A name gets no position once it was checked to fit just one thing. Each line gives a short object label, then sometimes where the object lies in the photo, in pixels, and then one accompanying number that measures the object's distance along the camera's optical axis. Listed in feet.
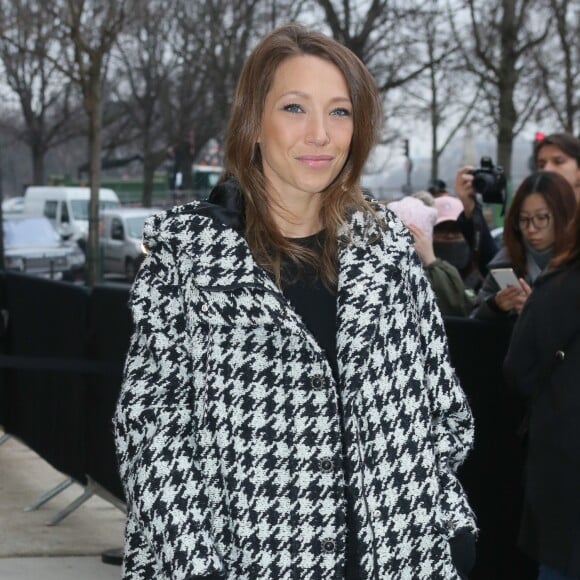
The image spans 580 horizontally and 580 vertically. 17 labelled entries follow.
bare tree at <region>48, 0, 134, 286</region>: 68.69
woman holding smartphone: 16.05
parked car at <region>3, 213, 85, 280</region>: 75.66
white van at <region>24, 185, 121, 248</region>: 116.06
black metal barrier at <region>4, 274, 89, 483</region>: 19.70
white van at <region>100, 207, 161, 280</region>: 98.99
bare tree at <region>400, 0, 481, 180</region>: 77.87
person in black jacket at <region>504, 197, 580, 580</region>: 11.57
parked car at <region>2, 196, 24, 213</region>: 150.01
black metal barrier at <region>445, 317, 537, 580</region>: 13.99
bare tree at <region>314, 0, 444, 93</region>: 66.08
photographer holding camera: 20.99
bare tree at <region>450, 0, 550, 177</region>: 72.43
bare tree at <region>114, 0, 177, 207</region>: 121.19
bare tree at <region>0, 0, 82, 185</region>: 133.90
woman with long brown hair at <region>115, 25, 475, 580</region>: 7.65
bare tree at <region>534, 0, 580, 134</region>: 94.99
